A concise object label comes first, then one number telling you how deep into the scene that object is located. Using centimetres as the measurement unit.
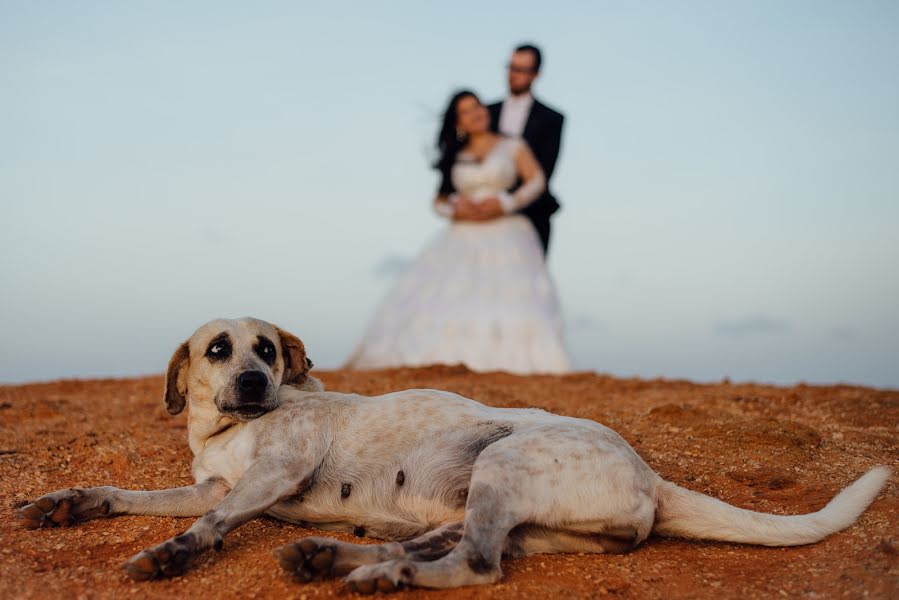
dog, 360
